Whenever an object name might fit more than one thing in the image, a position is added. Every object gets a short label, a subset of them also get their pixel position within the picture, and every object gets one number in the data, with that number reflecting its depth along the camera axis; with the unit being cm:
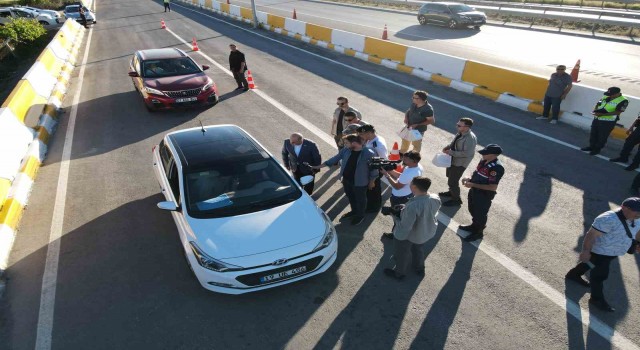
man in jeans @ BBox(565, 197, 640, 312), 411
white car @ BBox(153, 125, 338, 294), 447
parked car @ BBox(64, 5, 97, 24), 2808
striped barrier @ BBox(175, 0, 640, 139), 956
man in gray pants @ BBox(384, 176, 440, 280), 441
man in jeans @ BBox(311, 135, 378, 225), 555
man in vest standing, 753
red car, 1062
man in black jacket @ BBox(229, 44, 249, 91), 1272
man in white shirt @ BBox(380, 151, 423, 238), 514
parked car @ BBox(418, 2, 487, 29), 2406
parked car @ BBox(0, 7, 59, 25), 2738
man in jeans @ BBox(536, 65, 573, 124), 923
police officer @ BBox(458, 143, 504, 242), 512
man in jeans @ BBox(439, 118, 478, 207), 595
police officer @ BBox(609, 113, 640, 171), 736
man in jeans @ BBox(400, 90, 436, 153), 728
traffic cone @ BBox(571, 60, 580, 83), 1274
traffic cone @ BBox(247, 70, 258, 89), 1348
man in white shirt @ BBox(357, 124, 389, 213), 597
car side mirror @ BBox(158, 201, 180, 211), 500
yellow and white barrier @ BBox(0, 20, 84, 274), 628
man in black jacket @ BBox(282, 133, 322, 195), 636
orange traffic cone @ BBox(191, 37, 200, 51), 1969
